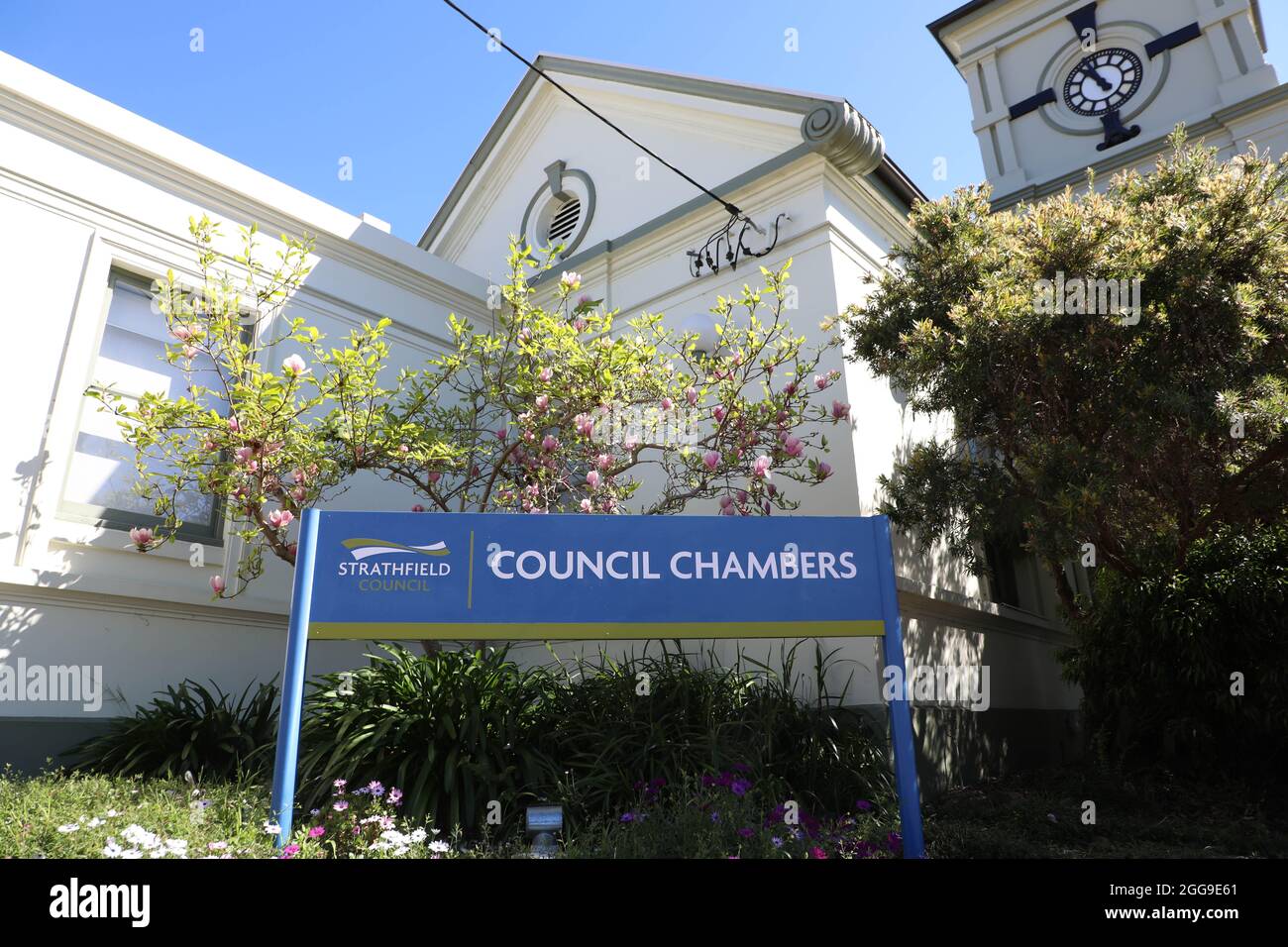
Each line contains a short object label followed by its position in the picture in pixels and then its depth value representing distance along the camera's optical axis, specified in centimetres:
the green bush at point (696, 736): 525
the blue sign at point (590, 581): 422
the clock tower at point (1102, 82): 1321
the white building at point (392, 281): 636
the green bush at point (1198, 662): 655
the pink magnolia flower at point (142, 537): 612
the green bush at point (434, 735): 488
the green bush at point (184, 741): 557
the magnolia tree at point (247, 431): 588
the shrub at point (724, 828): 407
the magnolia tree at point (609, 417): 665
